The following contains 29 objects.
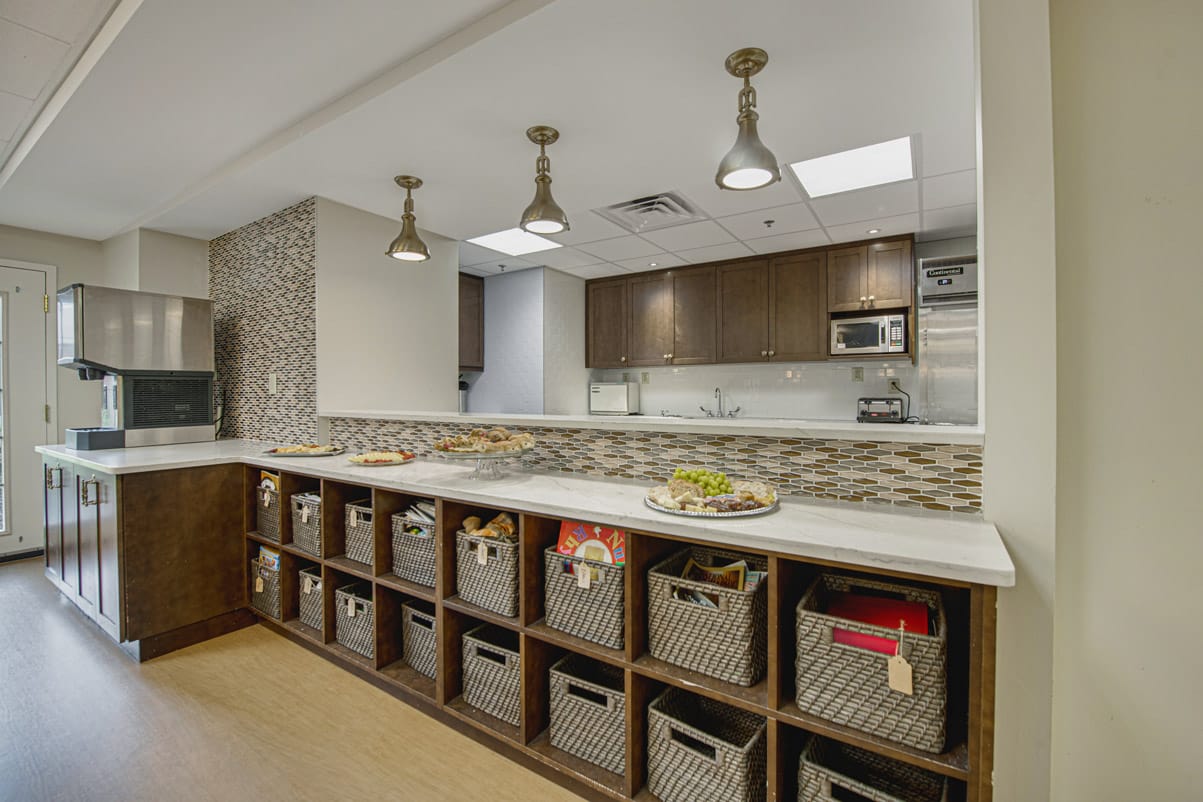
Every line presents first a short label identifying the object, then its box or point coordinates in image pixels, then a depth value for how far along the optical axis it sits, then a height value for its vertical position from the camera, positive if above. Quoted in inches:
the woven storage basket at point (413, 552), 78.3 -23.1
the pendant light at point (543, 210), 83.1 +30.4
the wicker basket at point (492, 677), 68.6 -37.5
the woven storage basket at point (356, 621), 85.9 -37.2
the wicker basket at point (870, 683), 42.6 -24.8
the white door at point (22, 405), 146.9 +0.0
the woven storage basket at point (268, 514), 100.2 -22.0
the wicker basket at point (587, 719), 59.7 -38.1
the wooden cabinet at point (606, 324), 206.1 +30.0
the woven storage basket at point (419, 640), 79.4 -37.2
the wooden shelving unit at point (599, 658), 41.9 -29.1
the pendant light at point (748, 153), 64.6 +30.5
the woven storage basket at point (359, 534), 87.0 -22.3
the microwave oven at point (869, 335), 153.6 +18.5
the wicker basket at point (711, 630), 52.1 -24.2
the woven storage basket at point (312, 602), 95.1 -36.9
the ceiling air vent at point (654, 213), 125.0 +47.5
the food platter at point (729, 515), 53.6 -12.0
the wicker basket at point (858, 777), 46.4 -37.6
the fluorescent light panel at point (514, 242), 154.6 +48.6
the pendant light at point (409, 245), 104.0 +31.3
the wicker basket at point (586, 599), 59.7 -23.9
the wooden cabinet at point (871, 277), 152.6 +36.0
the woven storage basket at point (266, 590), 101.7 -37.5
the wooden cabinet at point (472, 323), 198.8 +30.2
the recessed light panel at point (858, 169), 100.0 +47.0
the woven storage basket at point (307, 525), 93.9 -22.7
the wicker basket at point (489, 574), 68.1 -23.5
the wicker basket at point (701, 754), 51.1 -38.0
